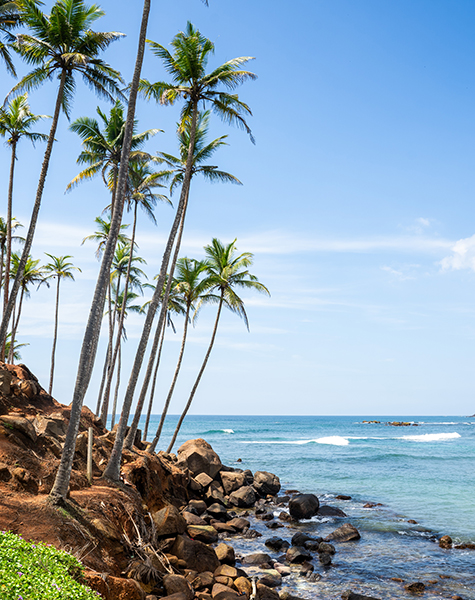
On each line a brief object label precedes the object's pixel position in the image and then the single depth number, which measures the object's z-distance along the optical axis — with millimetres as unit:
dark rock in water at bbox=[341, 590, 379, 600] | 10359
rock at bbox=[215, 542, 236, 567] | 11945
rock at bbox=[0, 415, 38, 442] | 10531
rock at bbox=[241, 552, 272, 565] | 12586
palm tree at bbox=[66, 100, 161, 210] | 19562
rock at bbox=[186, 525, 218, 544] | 13062
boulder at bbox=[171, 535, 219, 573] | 10578
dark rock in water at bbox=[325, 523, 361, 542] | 15516
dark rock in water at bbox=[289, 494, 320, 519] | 18266
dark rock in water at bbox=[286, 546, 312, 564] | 12984
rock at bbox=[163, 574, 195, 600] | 8703
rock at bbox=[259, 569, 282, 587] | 11148
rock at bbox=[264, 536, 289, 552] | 14289
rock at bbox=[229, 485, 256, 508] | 20297
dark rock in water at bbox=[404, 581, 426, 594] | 11172
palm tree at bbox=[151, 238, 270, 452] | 23891
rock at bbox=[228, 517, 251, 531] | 16234
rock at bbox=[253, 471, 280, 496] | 22875
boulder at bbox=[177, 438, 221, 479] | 21141
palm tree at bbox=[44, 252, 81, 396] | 30531
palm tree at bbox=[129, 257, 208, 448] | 24016
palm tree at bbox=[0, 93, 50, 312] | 19031
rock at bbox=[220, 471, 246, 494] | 21594
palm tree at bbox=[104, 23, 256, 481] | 15297
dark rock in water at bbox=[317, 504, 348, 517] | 18906
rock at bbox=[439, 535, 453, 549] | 14930
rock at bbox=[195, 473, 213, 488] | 19733
